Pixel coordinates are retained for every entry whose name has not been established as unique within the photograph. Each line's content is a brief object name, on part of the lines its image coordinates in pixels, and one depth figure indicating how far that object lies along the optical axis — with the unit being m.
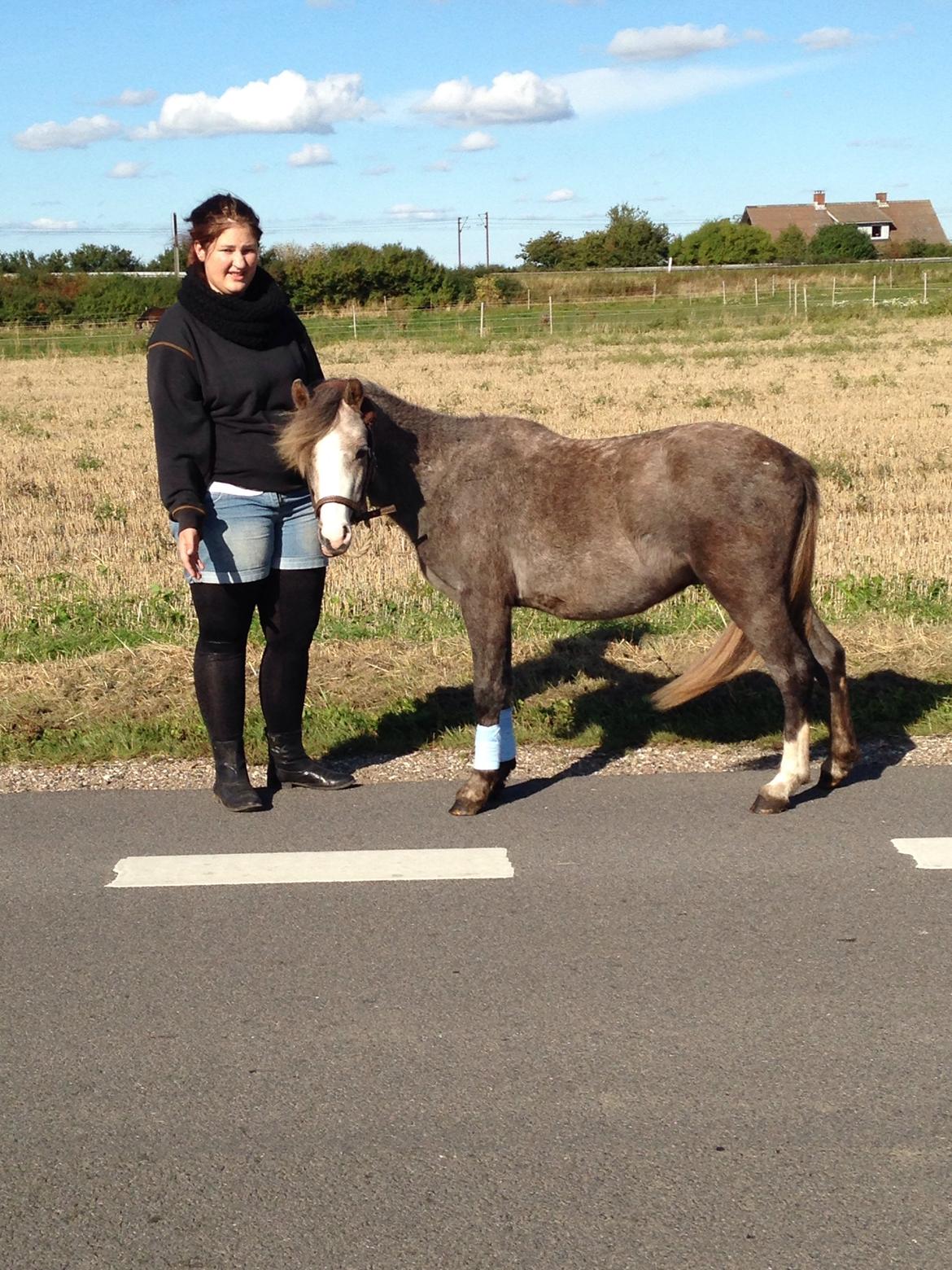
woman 5.62
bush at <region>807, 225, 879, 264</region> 89.38
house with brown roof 119.88
